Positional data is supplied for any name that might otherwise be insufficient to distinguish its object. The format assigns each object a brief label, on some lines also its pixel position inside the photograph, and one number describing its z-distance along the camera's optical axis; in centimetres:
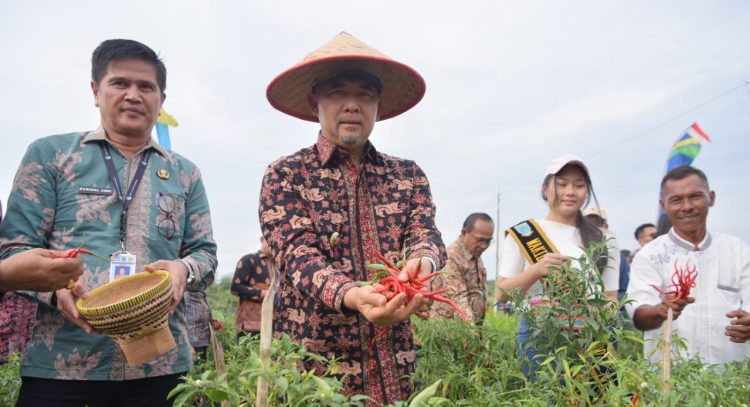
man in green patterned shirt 183
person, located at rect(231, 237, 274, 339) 495
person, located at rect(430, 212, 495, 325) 493
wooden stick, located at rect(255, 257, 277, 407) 99
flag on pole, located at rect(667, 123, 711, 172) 942
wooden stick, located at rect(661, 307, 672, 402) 149
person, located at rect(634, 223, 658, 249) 716
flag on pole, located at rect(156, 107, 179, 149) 689
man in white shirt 284
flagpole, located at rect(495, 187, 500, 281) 1410
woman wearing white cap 286
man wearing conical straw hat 187
